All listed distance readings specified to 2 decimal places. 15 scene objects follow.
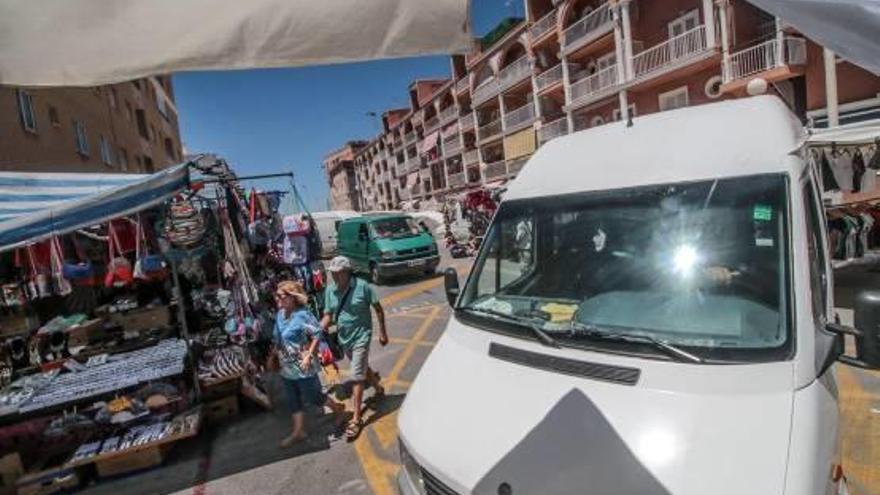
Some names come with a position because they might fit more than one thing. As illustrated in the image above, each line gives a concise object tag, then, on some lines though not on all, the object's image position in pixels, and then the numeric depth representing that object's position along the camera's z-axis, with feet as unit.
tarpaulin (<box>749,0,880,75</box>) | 5.46
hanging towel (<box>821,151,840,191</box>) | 35.58
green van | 50.83
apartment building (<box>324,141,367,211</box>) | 289.33
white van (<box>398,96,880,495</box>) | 6.51
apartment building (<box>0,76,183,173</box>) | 41.25
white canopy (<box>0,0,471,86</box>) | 3.57
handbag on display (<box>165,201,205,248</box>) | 21.31
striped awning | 16.61
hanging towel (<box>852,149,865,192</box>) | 35.04
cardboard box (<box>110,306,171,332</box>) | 22.07
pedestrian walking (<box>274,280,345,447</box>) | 17.35
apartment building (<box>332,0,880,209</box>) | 52.16
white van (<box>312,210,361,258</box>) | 90.12
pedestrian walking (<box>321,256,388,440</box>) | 17.99
